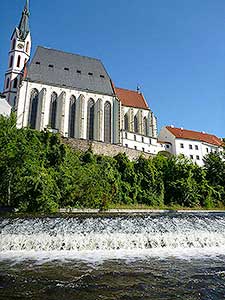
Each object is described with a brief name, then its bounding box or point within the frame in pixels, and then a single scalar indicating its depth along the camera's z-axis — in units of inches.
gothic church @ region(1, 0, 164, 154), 1813.5
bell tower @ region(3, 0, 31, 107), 2049.7
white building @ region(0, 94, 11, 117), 1718.8
